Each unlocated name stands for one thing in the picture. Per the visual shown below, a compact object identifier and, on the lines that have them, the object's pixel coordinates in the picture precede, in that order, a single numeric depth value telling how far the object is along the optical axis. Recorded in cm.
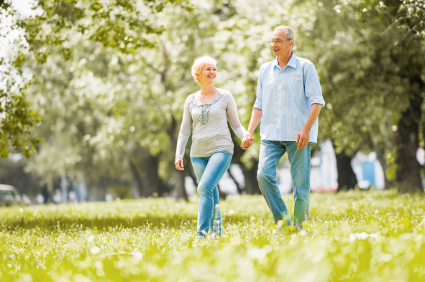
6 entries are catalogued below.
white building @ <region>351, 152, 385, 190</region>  16037
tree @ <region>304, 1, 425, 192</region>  2487
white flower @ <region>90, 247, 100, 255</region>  745
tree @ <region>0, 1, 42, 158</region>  1708
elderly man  1013
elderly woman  1050
